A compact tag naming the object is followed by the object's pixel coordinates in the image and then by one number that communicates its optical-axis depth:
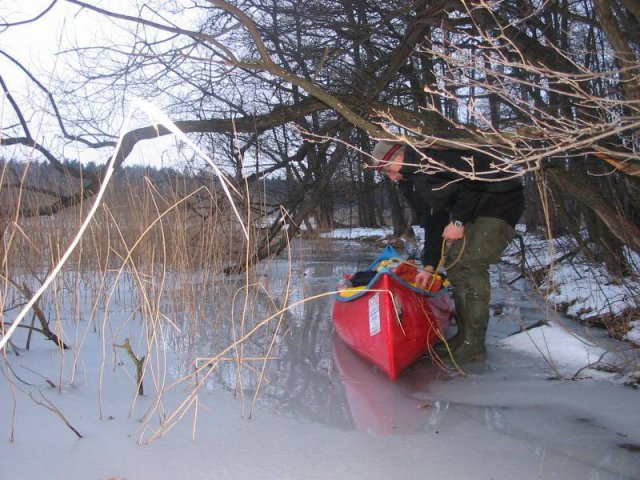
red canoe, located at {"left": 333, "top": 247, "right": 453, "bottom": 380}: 3.45
